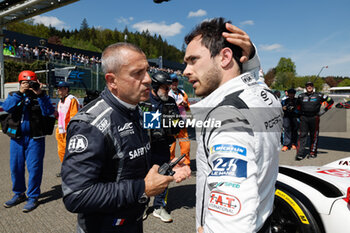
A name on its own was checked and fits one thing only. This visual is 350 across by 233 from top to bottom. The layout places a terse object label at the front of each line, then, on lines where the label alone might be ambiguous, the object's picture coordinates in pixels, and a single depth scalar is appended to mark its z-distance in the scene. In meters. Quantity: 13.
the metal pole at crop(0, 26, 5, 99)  15.03
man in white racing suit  0.84
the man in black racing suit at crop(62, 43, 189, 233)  1.21
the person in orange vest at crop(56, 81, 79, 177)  4.60
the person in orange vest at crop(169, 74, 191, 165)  3.88
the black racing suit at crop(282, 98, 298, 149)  7.71
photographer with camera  3.46
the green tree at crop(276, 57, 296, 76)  107.31
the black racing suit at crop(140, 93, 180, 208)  3.16
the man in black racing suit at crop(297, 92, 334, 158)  6.74
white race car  1.92
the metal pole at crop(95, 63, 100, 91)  18.50
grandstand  12.83
